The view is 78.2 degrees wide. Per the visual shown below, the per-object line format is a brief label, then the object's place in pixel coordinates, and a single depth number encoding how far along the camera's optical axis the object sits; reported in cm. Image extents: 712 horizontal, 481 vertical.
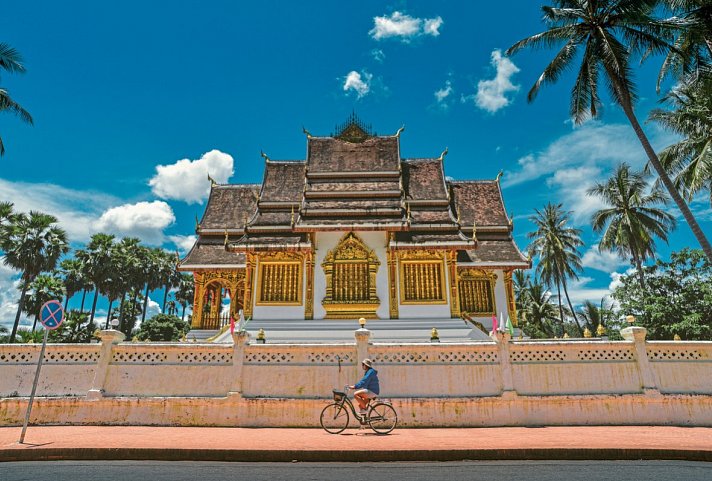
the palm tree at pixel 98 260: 3762
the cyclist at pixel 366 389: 804
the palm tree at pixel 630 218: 2912
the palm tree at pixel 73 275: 3750
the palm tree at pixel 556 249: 3512
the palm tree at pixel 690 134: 1711
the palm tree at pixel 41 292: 3409
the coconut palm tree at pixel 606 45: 1484
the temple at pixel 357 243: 1705
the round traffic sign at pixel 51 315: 802
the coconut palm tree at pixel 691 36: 1453
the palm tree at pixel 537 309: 4220
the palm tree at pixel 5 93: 1753
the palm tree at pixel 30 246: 3089
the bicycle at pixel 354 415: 812
